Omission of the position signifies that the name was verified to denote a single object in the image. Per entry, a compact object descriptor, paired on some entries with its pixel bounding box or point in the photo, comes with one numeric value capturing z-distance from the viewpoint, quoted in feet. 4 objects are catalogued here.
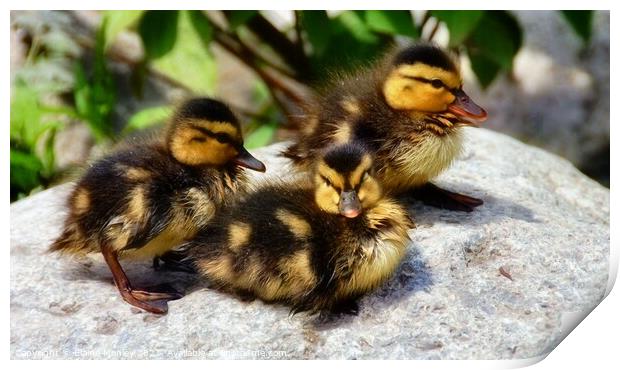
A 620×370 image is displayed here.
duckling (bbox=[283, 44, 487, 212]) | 15.28
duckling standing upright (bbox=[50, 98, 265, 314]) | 14.52
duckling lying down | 13.60
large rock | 13.85
